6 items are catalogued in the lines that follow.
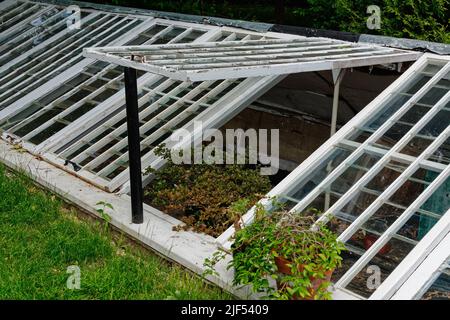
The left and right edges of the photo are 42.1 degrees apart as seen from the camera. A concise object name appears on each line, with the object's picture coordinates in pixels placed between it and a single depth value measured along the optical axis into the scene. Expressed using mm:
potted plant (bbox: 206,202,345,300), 3594
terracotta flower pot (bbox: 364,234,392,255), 4109
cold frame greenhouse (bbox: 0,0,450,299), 4211
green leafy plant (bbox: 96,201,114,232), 5339
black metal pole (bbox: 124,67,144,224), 4852
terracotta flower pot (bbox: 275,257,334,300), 3651
